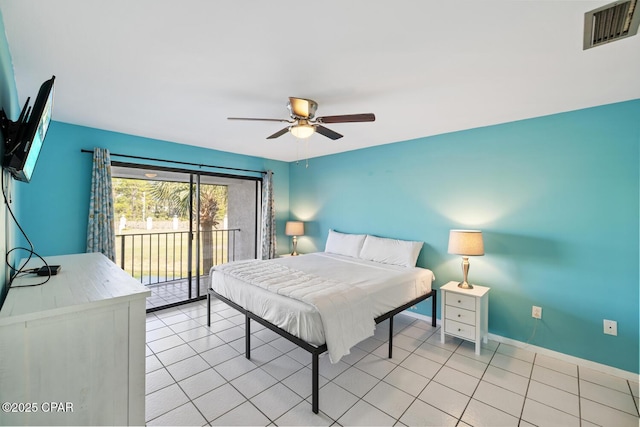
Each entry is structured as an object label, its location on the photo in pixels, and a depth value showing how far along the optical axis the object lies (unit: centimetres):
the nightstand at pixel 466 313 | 283
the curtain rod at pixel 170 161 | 352
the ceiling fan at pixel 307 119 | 221
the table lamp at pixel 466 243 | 291
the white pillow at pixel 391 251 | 357
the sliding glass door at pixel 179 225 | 405
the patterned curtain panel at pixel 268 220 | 511
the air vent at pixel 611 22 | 138
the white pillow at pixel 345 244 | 421
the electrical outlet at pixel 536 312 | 287
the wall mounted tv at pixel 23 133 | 130
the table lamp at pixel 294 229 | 518
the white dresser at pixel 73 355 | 99
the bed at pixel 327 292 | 211
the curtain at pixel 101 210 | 332
